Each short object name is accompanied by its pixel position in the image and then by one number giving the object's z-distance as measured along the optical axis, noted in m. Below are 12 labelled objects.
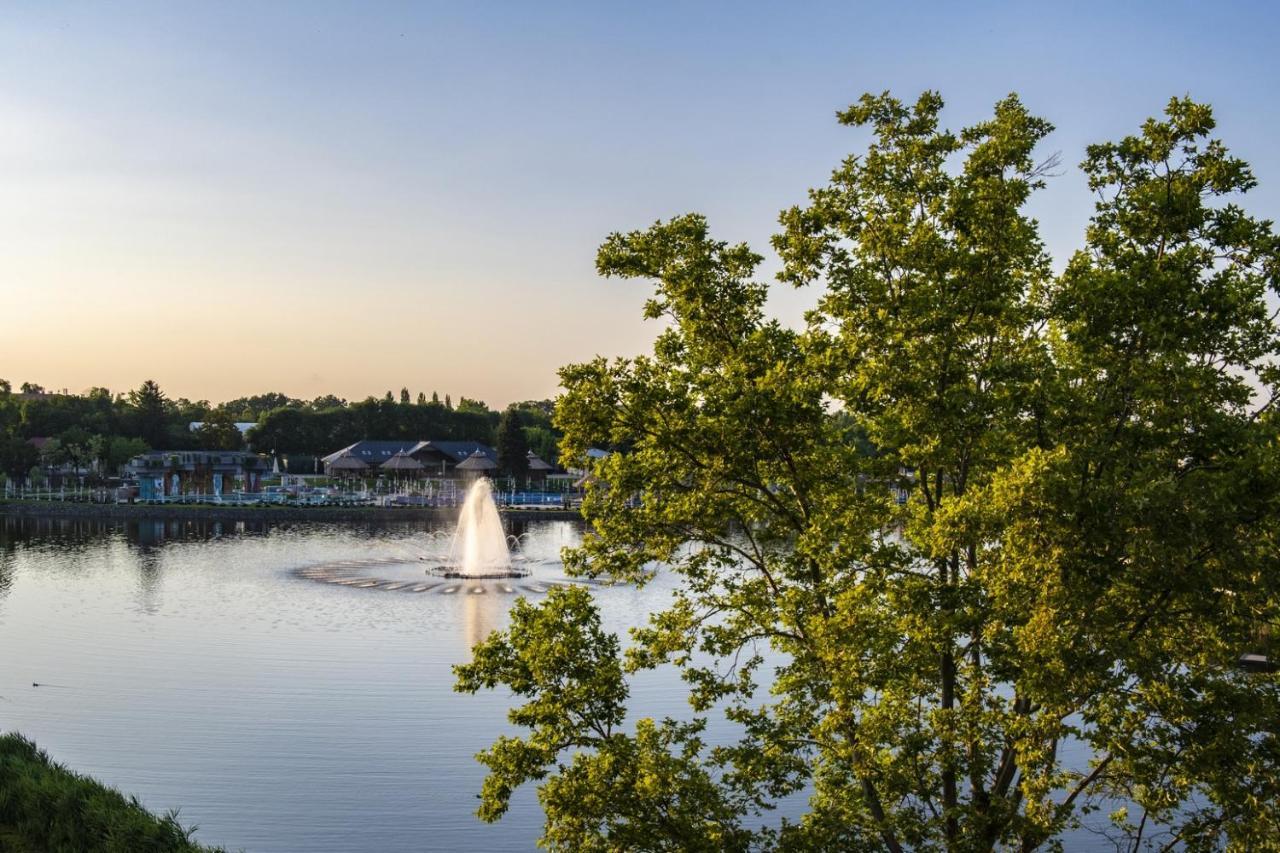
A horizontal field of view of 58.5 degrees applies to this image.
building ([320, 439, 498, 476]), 138.25
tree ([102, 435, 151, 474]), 136.12
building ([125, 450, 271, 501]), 128.88
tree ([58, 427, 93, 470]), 131.50
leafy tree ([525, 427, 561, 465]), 152.25
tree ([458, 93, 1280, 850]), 10.85
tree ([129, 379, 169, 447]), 143.88
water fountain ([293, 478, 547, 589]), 52.59
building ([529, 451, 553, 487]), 137.25
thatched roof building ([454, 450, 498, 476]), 131.12
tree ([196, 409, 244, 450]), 148.75
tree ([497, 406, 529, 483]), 133.12
